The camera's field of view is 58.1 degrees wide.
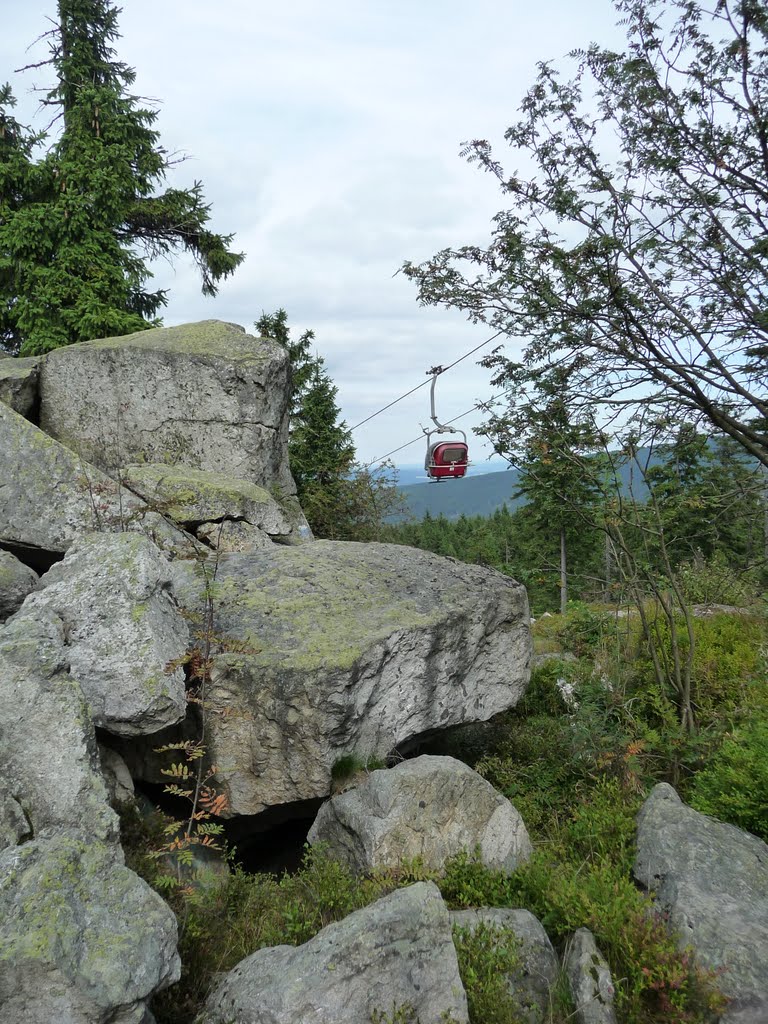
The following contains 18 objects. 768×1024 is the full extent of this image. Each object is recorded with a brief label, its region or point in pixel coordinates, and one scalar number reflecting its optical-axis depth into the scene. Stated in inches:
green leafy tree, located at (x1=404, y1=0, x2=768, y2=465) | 401.7
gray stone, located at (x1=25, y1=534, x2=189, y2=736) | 221.1
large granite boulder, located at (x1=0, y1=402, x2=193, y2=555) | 328.8
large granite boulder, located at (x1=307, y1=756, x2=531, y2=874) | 229.3
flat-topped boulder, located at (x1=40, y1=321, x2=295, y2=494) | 440.8
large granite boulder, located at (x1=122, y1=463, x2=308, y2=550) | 360.2
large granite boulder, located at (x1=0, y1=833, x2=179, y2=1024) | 140.2
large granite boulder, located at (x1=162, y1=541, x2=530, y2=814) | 252.5
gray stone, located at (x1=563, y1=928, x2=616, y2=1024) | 171.2
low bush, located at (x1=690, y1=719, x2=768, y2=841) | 238.4
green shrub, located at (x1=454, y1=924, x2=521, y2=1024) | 167.6
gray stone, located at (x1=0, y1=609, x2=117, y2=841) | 187.2
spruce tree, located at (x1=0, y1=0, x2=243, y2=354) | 701.9
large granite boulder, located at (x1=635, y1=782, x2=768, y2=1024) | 179.0
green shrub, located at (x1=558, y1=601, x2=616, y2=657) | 385.1
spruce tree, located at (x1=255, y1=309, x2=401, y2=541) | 734.5
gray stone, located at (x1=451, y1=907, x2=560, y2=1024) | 176.9
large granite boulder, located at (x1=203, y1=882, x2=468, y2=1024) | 156.0
